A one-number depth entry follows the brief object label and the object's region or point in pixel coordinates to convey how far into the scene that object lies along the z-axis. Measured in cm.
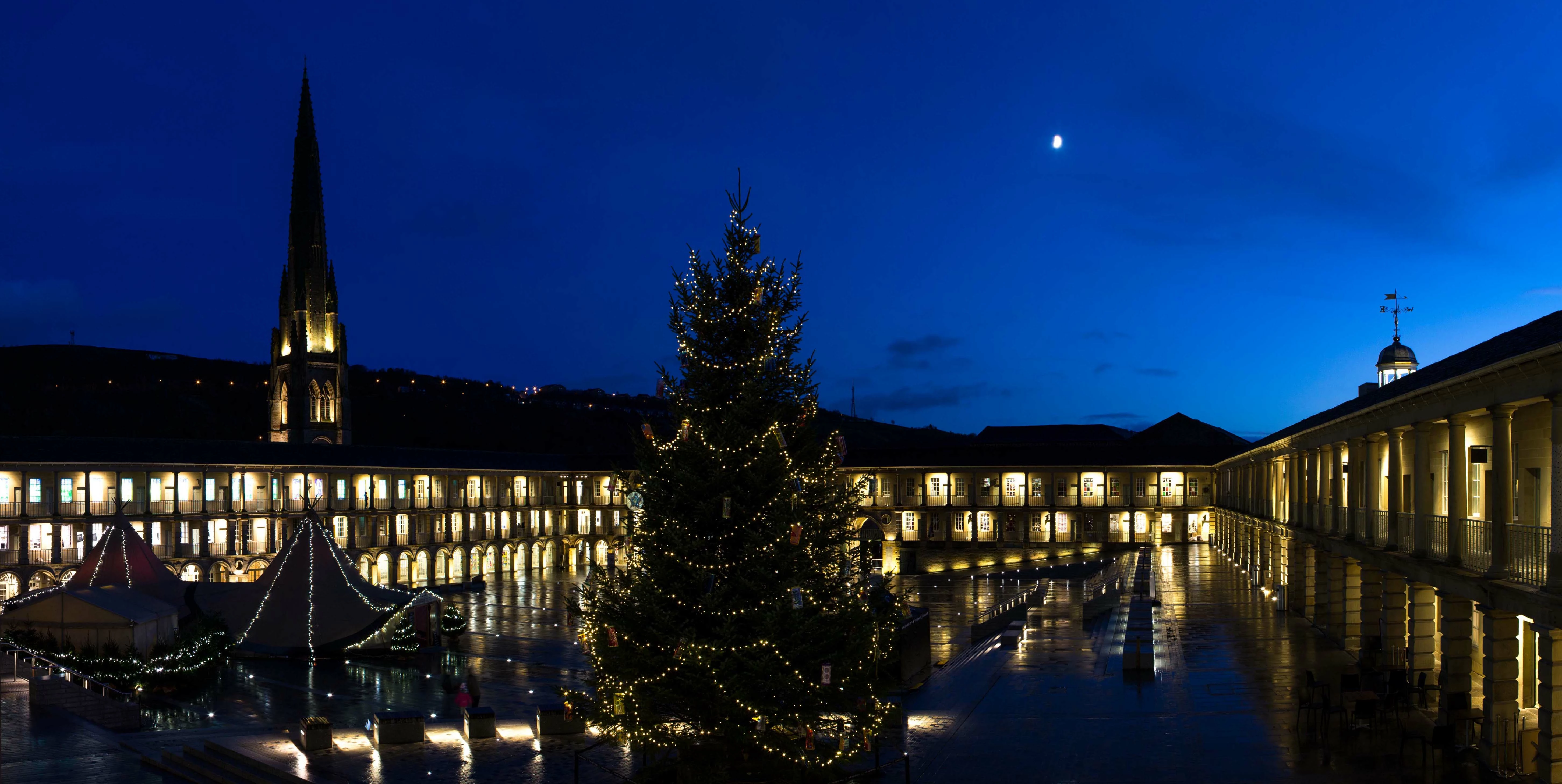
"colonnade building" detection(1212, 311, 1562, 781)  1836
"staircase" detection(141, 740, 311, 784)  2131
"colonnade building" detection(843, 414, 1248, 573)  8500
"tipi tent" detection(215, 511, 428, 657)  3934
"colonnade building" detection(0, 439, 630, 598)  5850
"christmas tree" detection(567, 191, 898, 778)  1817
